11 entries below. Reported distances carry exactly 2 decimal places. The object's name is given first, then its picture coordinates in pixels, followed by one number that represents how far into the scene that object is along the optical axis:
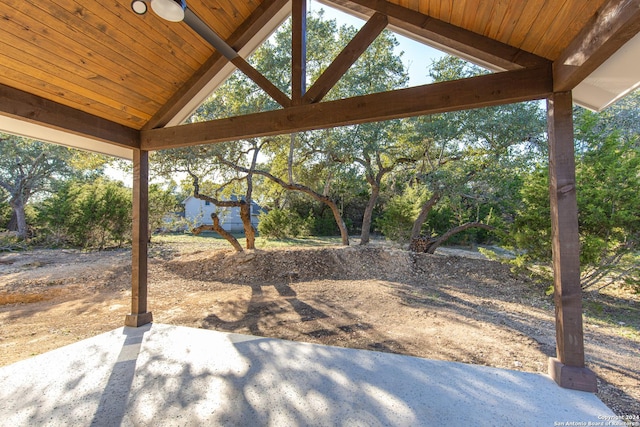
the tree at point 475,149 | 5.40
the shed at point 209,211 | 18.42
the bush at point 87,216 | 7.96
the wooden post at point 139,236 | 3.00
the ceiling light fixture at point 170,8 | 1.29
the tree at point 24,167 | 9.48
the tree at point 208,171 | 6.23
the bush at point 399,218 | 7.90
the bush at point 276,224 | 10.70
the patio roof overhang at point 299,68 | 1.73
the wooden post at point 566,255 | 1.84
